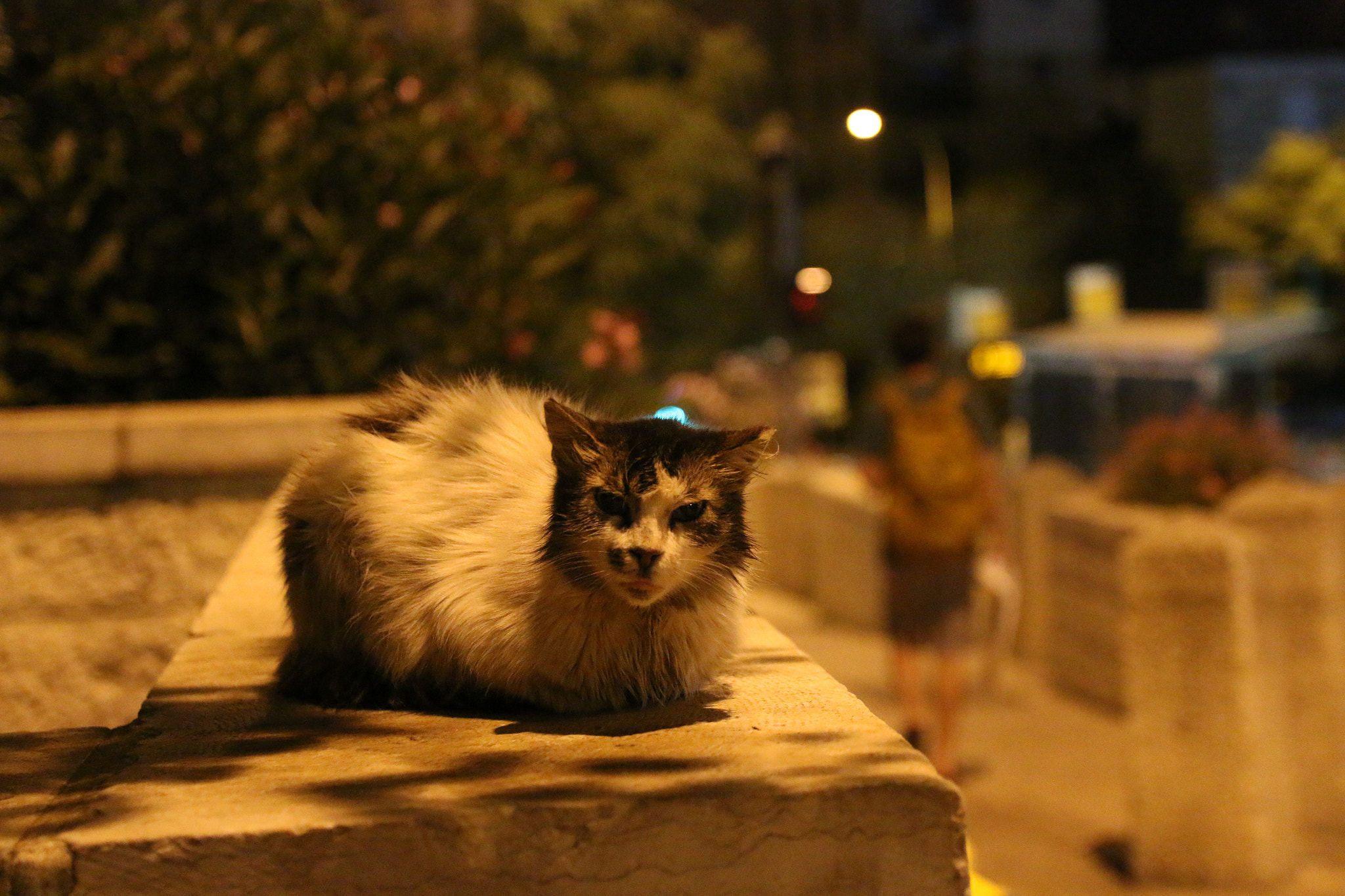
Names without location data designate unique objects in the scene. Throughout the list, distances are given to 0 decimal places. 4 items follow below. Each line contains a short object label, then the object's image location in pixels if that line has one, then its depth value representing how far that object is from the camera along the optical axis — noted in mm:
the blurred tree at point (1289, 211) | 14406
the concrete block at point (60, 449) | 4965
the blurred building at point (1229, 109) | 19406
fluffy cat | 2662
